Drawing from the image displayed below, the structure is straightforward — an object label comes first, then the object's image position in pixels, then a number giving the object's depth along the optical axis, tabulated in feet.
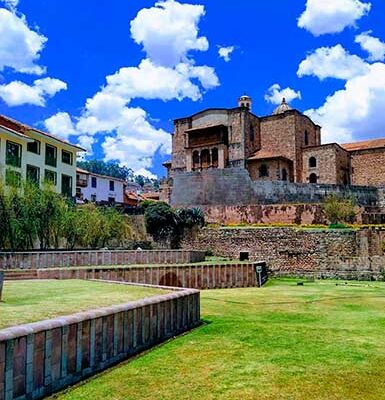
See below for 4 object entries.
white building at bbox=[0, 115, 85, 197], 95.09
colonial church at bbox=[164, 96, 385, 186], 156.04
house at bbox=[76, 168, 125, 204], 173.88
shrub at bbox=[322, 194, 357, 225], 103.55
